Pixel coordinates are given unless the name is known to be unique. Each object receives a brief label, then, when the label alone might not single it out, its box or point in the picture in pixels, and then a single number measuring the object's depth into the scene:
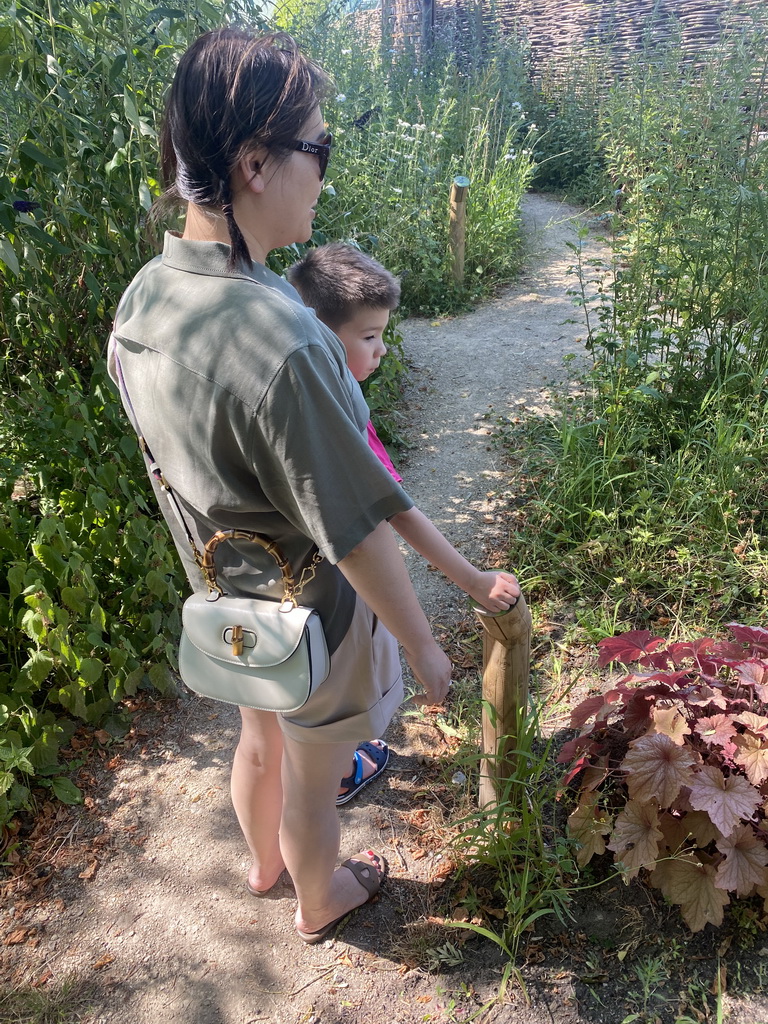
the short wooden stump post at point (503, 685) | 1.70
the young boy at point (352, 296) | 1.99
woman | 1.08
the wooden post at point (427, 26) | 10.84
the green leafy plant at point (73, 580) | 2.47
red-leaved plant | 1.71
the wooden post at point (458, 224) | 6.39
